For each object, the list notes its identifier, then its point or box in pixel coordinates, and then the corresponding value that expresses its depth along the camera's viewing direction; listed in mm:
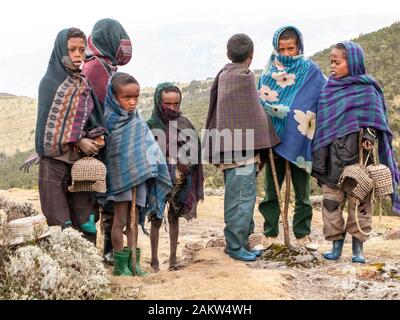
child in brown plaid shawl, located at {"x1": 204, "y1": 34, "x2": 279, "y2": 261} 5309
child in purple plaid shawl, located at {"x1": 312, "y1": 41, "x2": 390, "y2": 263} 5258
